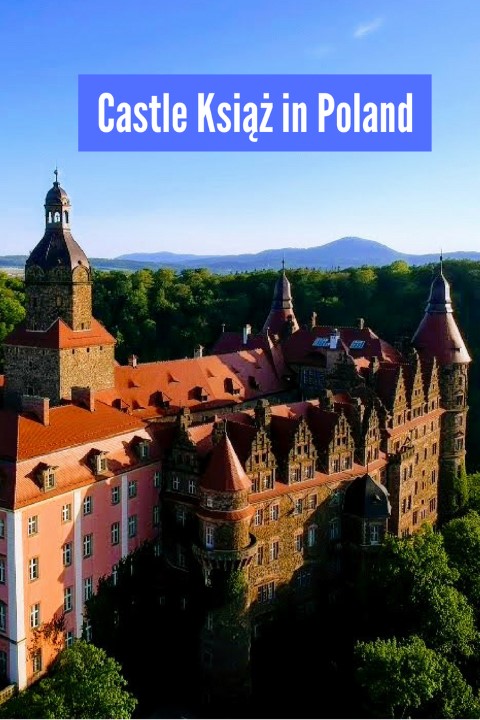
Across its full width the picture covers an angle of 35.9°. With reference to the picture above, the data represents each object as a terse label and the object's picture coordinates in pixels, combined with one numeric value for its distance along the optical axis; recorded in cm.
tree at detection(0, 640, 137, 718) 3180
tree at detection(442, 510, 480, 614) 4631
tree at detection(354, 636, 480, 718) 3500
